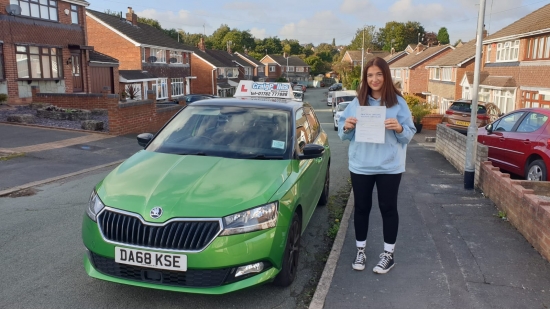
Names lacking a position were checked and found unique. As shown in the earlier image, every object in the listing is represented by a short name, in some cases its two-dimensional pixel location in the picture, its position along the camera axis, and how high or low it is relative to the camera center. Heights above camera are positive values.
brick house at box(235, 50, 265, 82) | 79.42 +4.24
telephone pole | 7.49 -0.69
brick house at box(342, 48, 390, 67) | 83.56 +6.88
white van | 28.79 -0.56
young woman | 3.88 -0.54
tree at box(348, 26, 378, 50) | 88.64 +10.93
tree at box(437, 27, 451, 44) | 103.31 +12.92
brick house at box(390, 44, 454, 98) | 47.69 +2.29
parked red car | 7.35 -0.94
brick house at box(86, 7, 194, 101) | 36.66 +3.28
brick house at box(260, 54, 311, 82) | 97.75 +4.91
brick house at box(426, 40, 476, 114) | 34.19 +1.37
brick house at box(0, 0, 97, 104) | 20.98 +2.05
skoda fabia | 3.24 -0.99
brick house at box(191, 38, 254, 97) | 54.12 +2.23
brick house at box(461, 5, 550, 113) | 21.27 +1.45
